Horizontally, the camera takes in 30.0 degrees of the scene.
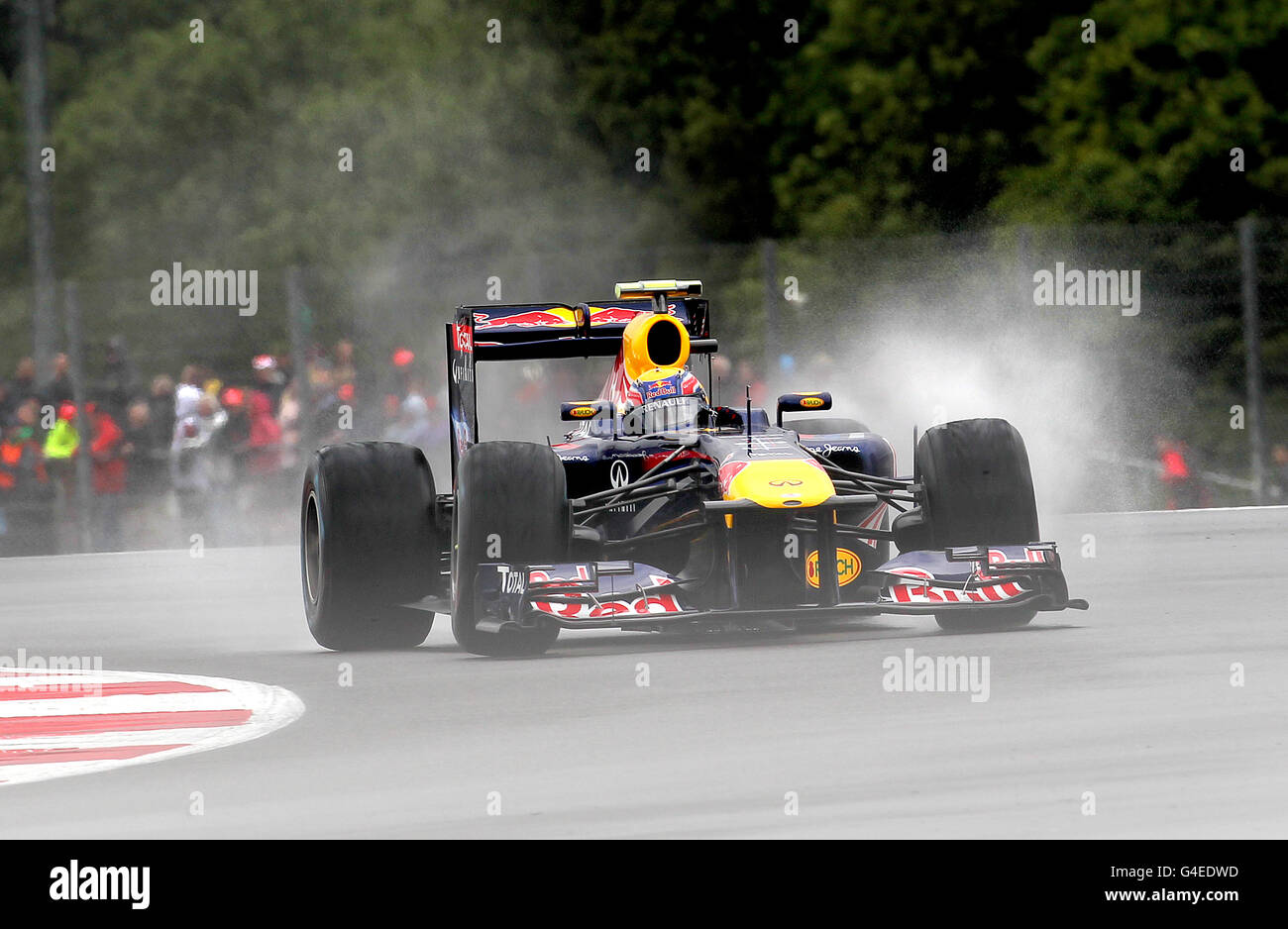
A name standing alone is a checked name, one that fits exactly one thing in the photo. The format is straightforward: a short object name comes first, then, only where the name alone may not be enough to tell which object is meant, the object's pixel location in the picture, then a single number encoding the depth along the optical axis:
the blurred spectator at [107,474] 20.73
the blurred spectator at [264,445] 21.14
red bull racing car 11.13
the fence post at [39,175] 23.36
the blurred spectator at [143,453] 21.22
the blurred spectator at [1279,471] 20.75
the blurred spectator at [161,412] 21.38
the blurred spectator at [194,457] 20.91
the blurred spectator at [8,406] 21.76
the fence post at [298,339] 21.14
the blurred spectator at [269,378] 21.47
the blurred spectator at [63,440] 21.23
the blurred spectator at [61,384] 21.22
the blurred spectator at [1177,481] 21.06
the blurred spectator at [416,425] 20.80
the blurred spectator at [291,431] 21.17
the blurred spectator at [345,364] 21.56
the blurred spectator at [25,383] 21.69
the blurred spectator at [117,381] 21.45
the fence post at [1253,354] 20.80
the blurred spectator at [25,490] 20.73
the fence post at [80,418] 20.89
